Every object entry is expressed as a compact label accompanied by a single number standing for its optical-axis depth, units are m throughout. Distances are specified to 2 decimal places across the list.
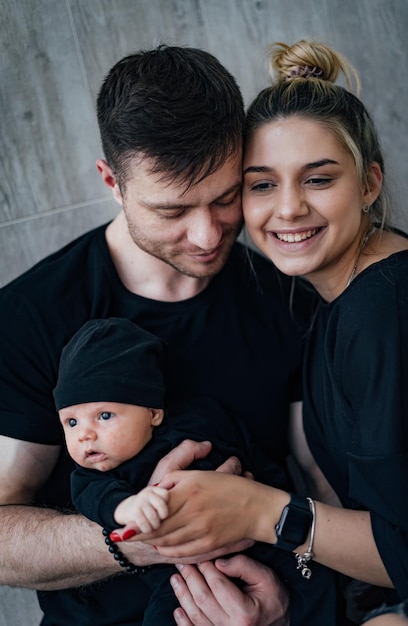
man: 1.64
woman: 1.50
